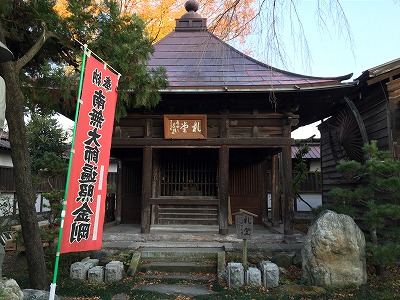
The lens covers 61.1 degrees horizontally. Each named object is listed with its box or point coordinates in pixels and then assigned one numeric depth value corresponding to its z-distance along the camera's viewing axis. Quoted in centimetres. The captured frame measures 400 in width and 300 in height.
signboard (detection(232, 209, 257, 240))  693
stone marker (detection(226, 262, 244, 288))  632
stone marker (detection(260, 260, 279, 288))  638
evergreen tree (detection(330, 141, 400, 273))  611
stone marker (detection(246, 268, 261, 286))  639
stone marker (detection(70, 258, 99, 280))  666
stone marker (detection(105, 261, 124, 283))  661
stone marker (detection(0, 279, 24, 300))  351
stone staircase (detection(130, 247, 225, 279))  721
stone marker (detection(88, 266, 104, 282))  657
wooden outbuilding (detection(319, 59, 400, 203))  837
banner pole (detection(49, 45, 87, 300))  406
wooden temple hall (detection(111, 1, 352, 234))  879
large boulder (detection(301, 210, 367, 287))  625
